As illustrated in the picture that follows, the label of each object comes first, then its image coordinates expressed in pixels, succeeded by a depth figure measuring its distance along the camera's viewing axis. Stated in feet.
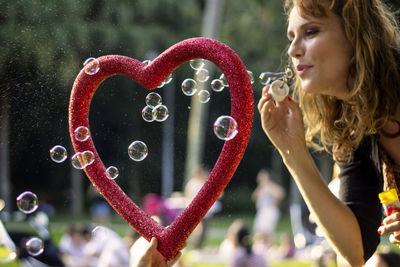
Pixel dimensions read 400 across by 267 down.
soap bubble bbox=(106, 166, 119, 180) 12.07
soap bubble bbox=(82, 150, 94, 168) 11.87
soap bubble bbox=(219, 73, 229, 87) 12.25
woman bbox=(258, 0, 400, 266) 11.12
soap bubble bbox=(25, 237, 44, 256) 14.26
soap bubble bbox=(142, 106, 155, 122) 13.91
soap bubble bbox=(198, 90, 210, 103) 14.23
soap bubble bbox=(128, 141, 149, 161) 13.69
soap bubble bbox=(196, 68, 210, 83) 14.62
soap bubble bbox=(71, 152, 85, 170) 11.98
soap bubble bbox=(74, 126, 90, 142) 11.72
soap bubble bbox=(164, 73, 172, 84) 12.58
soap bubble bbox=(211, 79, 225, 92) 13.32
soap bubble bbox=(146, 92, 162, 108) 13.67
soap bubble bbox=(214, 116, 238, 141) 11.18
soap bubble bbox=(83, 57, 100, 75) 11.81
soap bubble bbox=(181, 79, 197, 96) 14.34
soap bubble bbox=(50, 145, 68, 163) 13.62
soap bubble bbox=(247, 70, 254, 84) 12.12
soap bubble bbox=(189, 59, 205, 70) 13.67
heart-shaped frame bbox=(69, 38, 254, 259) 11.10
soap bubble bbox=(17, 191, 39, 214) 14.44
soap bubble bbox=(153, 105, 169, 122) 13.70
